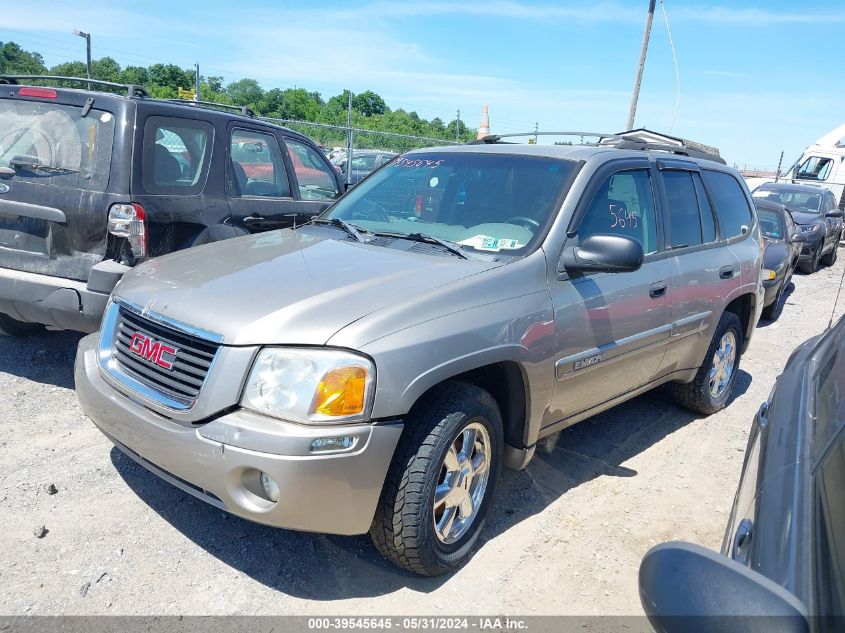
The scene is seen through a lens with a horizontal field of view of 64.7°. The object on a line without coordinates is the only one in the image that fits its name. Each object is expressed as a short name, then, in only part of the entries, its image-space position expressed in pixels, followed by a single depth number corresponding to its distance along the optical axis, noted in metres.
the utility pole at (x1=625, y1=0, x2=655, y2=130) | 18.31
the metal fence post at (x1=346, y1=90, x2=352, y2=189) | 14.88
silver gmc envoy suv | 2.44
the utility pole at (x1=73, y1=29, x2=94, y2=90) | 20.36
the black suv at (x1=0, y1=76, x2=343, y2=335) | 4.16
